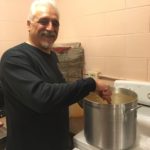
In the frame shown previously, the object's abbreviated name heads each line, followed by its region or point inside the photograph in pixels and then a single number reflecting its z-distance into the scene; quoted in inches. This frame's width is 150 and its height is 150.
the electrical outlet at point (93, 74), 57.3
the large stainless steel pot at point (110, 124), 31.5
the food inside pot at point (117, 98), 38.3
